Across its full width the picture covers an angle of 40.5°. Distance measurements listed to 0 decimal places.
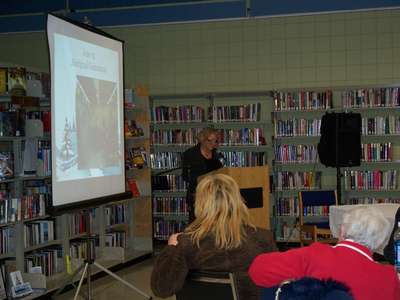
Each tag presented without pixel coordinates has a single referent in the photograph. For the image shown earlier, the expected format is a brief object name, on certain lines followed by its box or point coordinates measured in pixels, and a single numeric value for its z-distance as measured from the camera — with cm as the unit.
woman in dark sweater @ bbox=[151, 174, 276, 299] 273
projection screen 418
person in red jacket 204
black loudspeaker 734
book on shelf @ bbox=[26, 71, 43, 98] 544
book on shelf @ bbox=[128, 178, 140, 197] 711
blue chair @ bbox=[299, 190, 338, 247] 656
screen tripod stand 456
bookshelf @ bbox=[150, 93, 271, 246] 829
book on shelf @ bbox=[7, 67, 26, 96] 523
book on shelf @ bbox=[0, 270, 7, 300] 497
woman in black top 665
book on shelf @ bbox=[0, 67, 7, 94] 515
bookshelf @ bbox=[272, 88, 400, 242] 783
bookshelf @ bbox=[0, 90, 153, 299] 521
